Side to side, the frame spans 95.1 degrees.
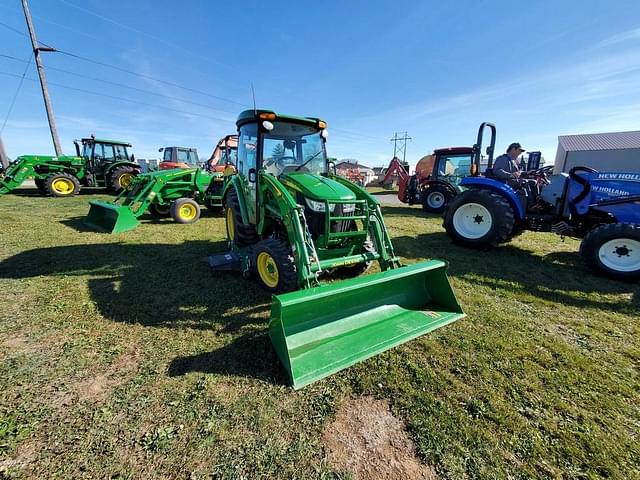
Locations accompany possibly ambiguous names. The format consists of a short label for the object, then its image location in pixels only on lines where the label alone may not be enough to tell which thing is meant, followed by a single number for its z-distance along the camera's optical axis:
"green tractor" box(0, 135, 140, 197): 12.13
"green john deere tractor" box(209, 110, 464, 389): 2.47
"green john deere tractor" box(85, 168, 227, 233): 7.05
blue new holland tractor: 4.41
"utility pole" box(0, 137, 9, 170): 17.09
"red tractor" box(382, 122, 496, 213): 11.25
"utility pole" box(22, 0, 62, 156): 14.42
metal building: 27.86
